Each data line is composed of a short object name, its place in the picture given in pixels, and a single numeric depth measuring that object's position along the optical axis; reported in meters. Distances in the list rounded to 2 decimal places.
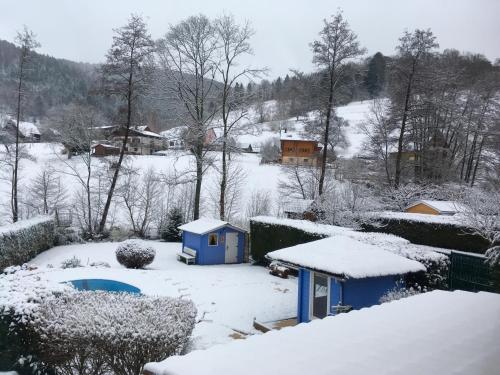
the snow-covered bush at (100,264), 14.59
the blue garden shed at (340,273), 10.15
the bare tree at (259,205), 28.69
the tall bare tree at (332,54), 20.98
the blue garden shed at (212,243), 19.05
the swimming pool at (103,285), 11.59
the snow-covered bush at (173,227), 24.36
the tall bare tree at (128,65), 22.48
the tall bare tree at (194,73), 22.69
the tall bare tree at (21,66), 21.56
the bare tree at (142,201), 25.77
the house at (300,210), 22.58
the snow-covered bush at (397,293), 9.88
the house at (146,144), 44.30
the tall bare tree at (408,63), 21.48
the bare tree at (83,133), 25.31
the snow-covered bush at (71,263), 14.53
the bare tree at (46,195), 25.66
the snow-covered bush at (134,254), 16.36
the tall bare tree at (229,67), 22.83
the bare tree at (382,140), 24.28
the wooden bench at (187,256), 18.84
